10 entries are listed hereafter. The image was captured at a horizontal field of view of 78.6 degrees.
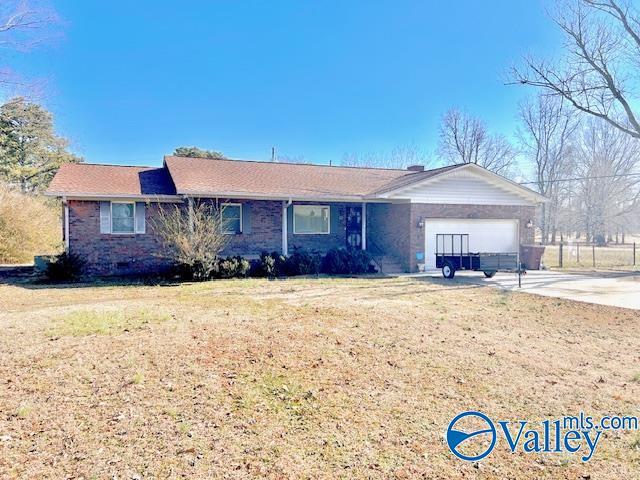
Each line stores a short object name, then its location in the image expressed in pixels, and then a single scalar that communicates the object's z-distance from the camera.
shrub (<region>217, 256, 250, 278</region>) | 12.65
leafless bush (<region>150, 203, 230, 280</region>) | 12.18
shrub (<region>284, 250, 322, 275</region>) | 13.85
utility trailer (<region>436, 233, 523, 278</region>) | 12.77
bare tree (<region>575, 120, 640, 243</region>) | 36.19
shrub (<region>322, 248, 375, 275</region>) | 14.40
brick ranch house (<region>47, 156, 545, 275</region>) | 13.34
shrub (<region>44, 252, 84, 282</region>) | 12.16
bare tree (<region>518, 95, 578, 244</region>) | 35.06
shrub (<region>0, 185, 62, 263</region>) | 16.59
